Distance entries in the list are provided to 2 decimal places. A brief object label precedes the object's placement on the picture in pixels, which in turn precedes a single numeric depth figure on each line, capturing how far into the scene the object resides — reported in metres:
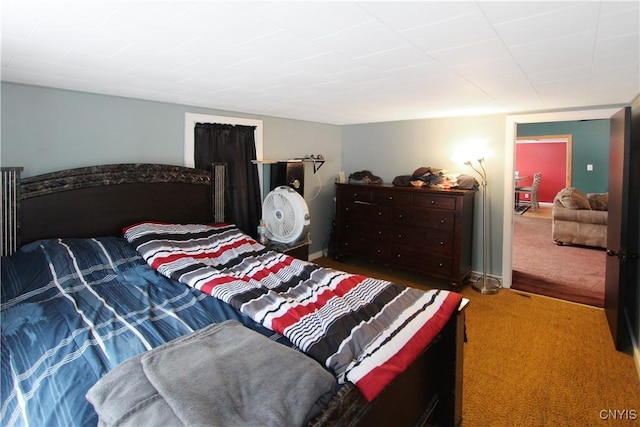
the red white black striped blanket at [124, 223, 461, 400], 1.46
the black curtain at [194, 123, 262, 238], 3.54
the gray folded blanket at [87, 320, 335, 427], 1.02
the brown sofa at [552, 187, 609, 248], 5.43
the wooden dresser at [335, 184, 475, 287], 3.85
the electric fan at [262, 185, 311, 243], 3.38
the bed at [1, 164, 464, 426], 1.20
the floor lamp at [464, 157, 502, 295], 3.91
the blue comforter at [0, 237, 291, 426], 1.24
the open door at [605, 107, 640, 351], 2.57
